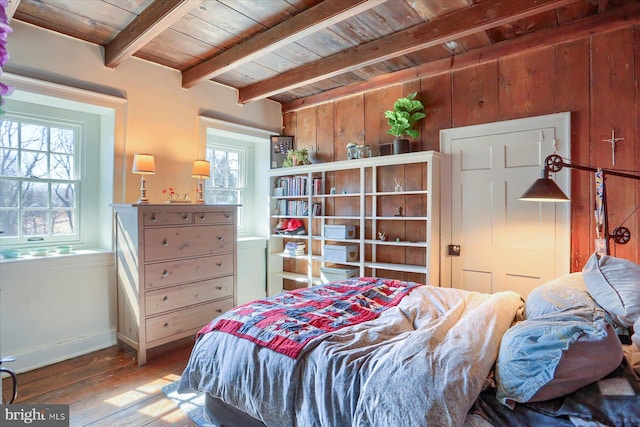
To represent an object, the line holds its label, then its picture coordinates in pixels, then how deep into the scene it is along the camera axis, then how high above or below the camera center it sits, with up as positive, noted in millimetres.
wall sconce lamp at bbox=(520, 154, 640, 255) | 1864 +118
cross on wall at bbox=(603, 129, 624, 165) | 2484 +528
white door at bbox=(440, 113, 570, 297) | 2707 +48
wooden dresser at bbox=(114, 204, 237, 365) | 2738 -475
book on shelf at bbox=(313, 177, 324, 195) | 3990 +325
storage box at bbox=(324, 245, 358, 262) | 3625 -407
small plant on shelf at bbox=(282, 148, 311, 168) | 4137 +687
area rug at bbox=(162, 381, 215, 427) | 1991 -1190
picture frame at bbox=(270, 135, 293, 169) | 4324 +842
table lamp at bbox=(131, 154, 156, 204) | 2893 +406
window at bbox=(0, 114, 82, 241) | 2754 +297
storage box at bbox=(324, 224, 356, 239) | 3701 -178
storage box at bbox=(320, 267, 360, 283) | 3688 -633
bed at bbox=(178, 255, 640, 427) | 1051 -540
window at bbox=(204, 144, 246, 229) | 4105 +476
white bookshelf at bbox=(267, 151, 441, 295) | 3189 +10
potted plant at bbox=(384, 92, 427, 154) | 3283 +944
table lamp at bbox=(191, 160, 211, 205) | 3316 +429
